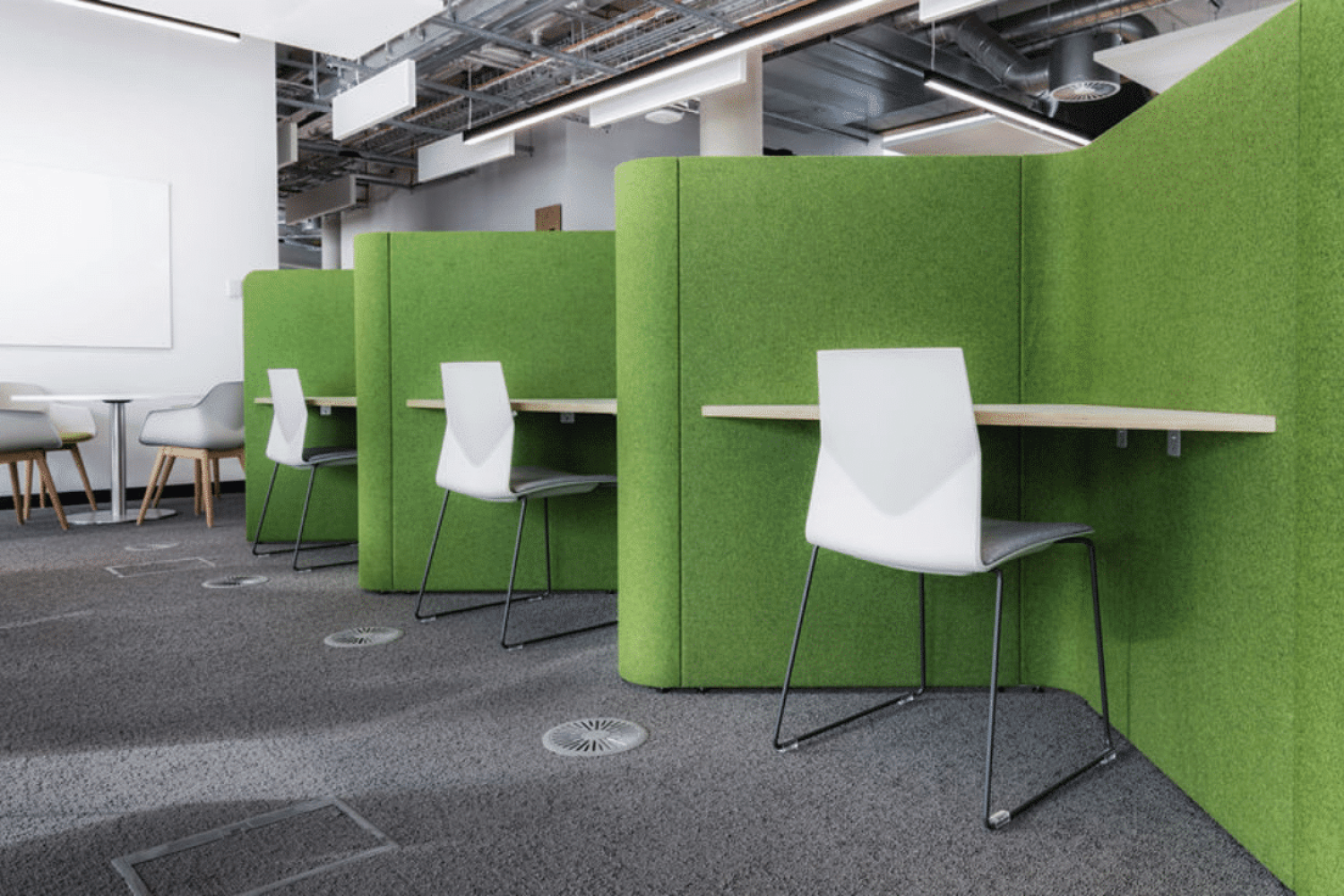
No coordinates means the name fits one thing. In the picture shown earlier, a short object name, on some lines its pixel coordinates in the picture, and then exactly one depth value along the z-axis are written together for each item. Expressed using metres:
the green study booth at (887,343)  2.05
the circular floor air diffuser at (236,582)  3.77
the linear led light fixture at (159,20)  5.50
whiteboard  6.02
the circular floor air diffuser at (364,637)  2.91
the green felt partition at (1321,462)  1.38
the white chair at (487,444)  2.96
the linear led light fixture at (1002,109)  6.04
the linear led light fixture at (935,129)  8.37
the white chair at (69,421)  5.66
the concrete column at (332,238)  13.40
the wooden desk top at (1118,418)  1.52
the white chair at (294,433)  4.05
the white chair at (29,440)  4.86
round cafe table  5.50
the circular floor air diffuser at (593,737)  2.04
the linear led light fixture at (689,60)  4.93
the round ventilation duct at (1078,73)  6.37
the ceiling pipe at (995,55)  6.82
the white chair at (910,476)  1.77
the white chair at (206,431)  5.24
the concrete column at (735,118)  7.13
